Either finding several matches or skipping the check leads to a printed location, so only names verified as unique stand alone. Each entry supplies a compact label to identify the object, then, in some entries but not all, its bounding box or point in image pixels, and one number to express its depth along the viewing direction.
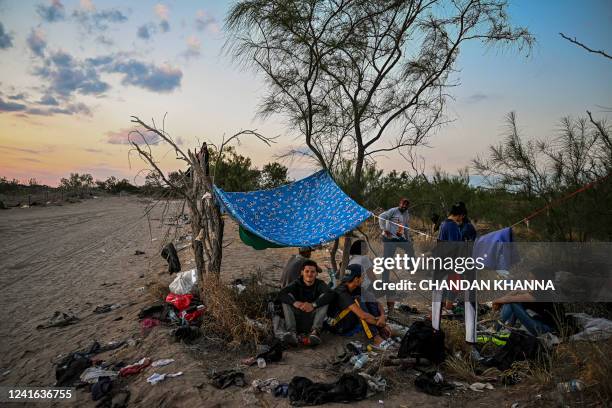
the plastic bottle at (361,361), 3.79
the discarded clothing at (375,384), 3.39
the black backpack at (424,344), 3.84
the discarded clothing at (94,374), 3.86
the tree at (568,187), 6.11
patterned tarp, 5.26
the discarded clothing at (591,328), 3.68
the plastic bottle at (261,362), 3.80
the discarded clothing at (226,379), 3.50
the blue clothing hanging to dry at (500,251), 4.14
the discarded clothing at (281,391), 3.33
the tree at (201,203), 5.34
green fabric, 5.38
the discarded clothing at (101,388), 3.60
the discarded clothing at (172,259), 6.20
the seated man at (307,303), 4.42
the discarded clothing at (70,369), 3.96
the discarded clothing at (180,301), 5.10
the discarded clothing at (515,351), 3.60
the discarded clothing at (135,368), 3.89
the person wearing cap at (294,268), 5.11
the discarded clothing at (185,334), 4.41
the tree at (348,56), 6.00
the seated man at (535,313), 4.04
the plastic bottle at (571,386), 2.96
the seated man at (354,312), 4.46
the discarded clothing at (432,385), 3.38
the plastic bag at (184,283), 5.43
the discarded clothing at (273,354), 3.91
